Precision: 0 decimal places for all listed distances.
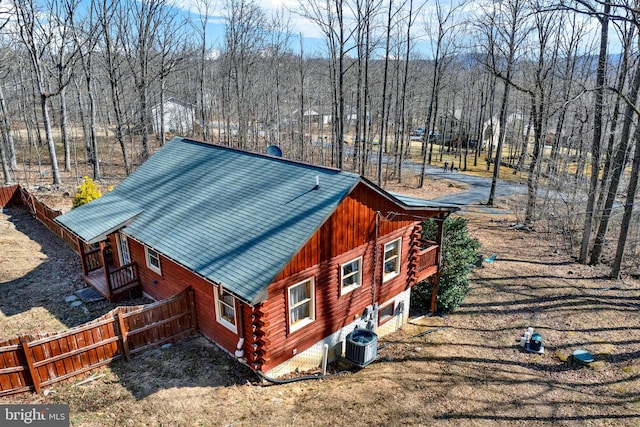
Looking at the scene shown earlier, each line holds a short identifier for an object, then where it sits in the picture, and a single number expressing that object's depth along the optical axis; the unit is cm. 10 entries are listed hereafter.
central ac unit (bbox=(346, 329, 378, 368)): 1227
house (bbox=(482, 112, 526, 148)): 6225
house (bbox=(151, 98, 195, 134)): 5339
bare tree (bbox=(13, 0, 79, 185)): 2775
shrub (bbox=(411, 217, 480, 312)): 1605
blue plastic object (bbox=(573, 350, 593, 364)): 1304
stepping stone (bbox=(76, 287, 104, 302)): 1396
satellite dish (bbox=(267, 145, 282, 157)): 1541
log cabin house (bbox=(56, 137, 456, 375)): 1041
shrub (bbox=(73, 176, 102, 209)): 2044
